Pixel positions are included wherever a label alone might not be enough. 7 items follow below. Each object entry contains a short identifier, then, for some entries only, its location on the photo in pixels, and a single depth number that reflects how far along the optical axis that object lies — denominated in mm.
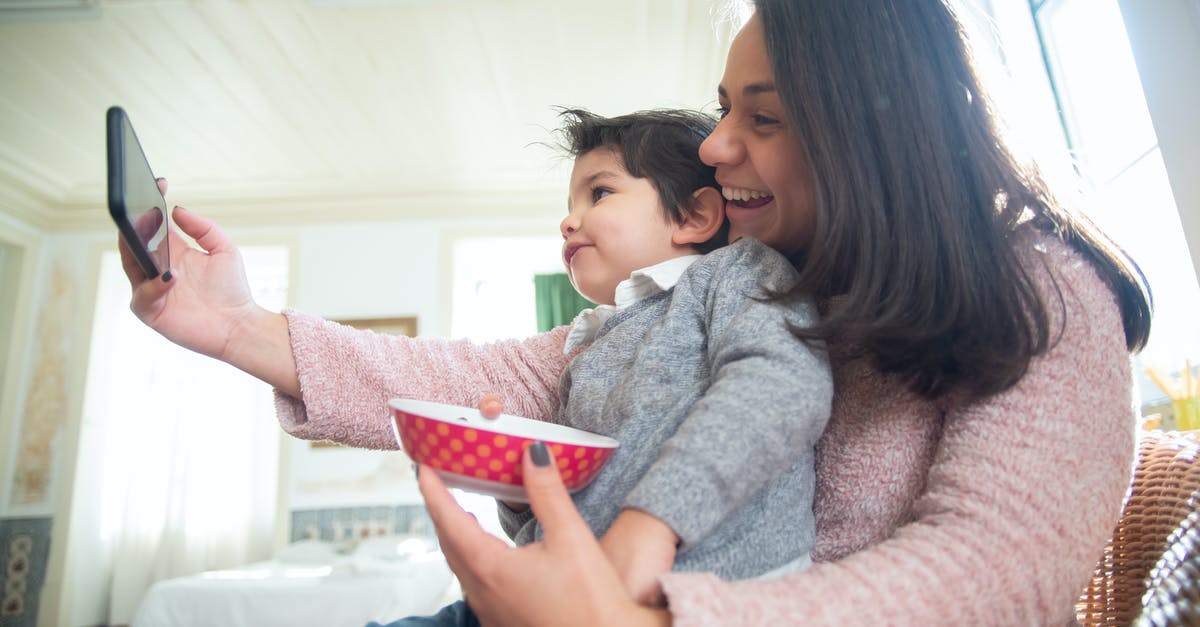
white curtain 5094
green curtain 5215
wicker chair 691
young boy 601
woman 573
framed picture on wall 4844
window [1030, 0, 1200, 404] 1768
